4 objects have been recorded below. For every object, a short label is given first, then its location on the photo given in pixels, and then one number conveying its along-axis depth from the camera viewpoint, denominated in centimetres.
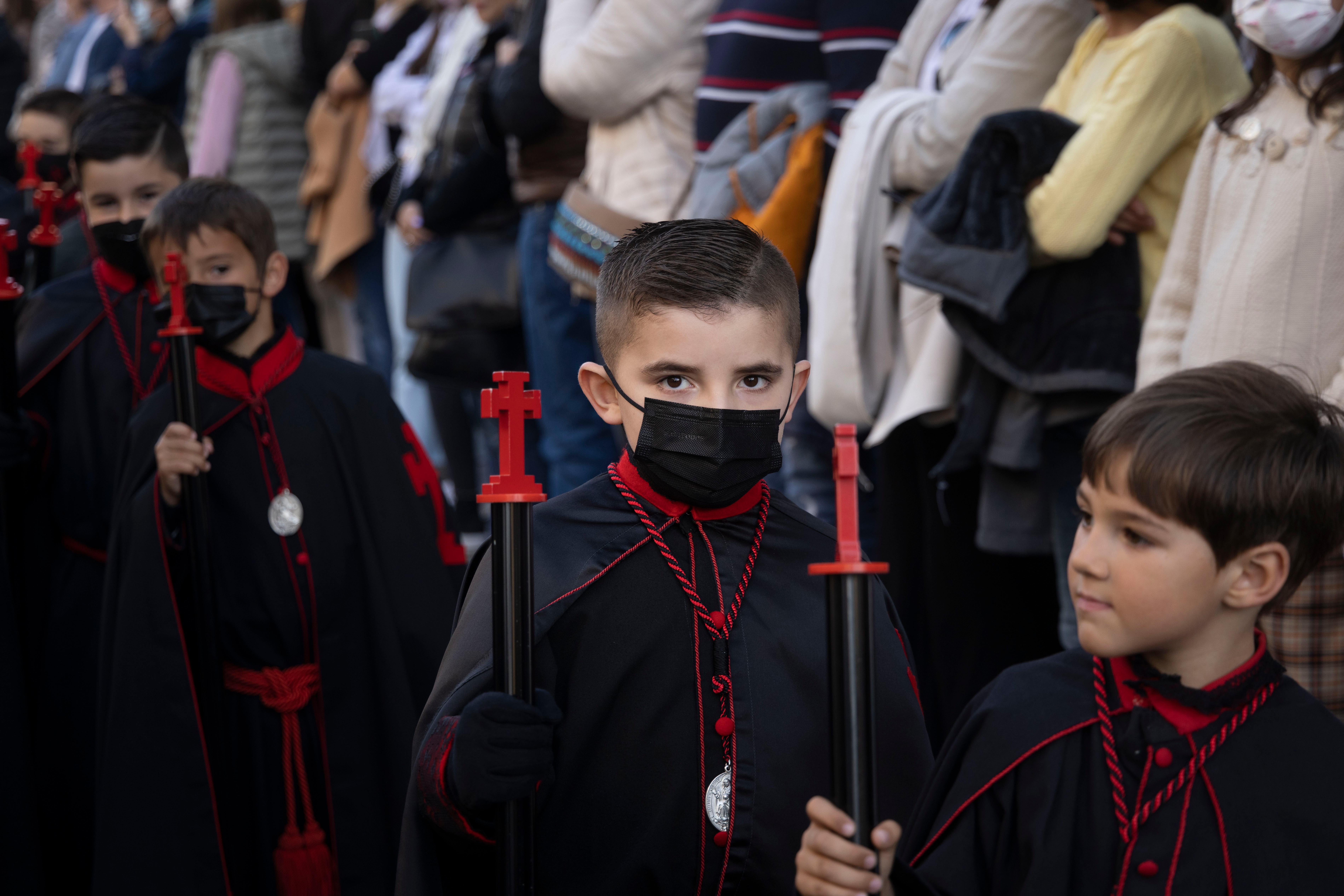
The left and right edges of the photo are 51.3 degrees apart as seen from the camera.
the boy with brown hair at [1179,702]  198
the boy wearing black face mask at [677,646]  229
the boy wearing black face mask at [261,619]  335
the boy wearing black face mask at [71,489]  399
